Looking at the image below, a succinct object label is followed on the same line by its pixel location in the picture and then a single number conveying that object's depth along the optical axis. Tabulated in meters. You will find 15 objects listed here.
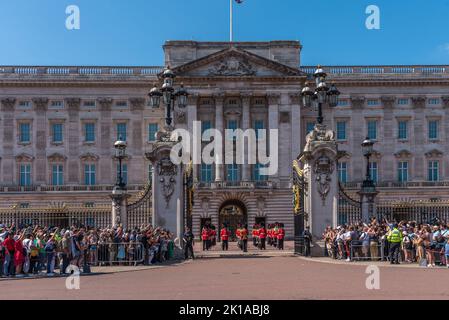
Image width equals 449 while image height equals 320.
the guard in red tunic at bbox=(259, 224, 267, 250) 41.00
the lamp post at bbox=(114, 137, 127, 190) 35.03
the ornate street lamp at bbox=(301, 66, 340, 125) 30.70
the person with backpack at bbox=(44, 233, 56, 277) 24.11
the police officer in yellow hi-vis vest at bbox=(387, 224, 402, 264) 25.98
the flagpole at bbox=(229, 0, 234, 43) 65.66
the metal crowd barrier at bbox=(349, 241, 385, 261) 28.32
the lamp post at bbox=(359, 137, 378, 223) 31.62
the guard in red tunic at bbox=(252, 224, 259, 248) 44.50
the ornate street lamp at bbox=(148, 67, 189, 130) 32.12
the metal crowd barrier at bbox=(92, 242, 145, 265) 27.94
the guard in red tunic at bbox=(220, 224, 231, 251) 40.68
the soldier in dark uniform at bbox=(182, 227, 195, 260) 31.77
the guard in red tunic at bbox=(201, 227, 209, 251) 41.34
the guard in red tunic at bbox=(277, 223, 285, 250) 41.12
